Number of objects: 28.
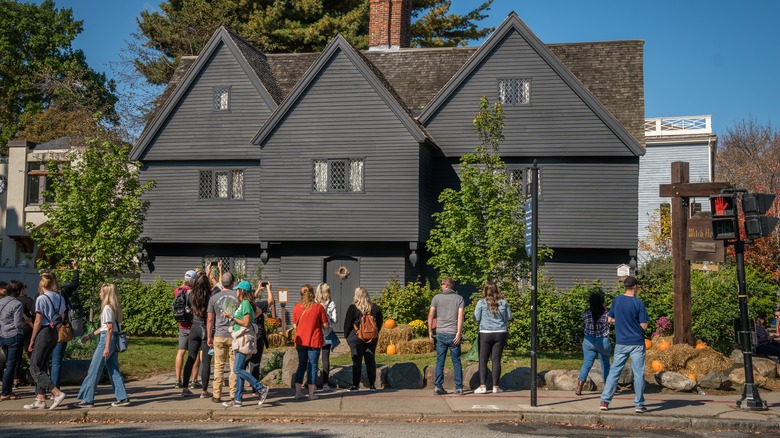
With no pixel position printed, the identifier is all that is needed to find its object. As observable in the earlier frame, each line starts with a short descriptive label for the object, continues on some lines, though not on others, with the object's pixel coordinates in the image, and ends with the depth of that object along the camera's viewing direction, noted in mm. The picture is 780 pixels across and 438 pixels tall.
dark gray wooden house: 29359
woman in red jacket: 14227
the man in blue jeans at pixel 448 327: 14930
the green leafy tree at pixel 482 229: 20453
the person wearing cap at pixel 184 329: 14773
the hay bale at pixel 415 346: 22953
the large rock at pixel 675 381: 15773
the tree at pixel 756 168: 38656
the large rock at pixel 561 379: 15766
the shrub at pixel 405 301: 27078
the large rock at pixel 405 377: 15930
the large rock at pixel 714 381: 15938
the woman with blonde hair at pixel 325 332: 15539
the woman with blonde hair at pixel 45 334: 13250
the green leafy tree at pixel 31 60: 57500
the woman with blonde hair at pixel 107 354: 13234
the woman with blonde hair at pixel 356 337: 15492
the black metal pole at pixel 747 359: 13852
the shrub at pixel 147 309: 28688
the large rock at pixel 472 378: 15953
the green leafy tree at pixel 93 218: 24125
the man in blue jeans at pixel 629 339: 13414
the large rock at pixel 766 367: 16844
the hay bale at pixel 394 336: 23375
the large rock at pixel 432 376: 15762
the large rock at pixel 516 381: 15820
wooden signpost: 19219
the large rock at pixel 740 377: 16328
